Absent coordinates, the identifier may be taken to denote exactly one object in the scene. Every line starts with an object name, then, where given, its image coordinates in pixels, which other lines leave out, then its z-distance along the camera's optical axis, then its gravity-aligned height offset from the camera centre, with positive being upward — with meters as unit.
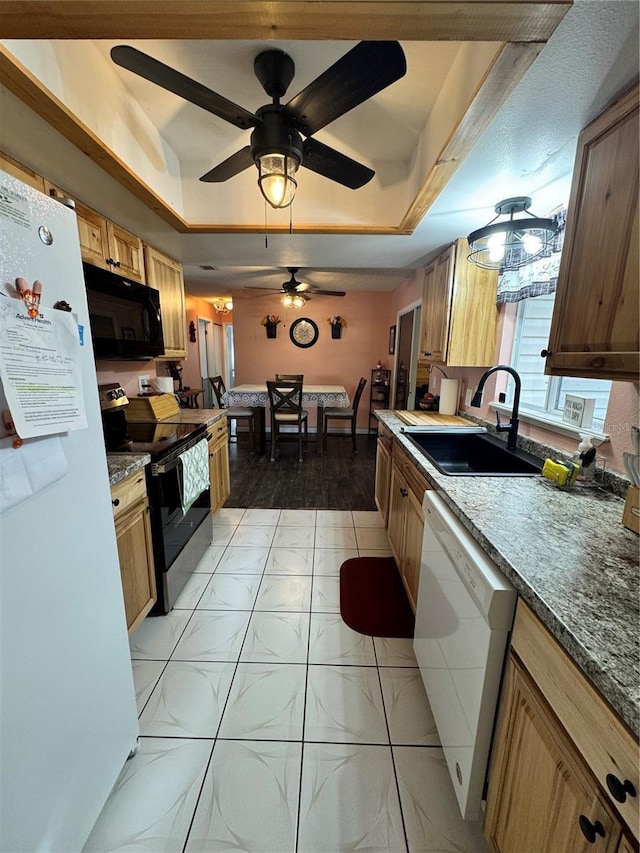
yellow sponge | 1.26 -0.42
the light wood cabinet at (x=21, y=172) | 1.40 +0.79
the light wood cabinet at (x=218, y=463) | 2.60 -0.86
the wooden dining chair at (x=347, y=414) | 4.71 -0.77
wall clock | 5.64 +0.44
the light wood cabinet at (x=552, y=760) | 0.52 -0.72
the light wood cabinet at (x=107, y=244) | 1.85 +0.69
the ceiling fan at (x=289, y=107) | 1.06 +0.92
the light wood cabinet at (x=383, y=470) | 2.40 -0.84
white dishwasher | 0.82 -0.81
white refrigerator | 0.70 -0.60
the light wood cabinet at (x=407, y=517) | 1.58 -0.84
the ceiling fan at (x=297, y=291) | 4.22 +0.89
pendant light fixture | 1.45 +0.57
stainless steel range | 1.67 -0.67
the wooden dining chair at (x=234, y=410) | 4.53 -0.75
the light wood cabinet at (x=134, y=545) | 1.40 -0.85
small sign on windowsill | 1.42 -0.20
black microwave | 1.73 +0.22
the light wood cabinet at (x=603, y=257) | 0.89 +0.31
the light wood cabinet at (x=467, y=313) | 2.25 +0.33
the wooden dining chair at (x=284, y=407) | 4.16 -0.63
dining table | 4.49 -0.57
